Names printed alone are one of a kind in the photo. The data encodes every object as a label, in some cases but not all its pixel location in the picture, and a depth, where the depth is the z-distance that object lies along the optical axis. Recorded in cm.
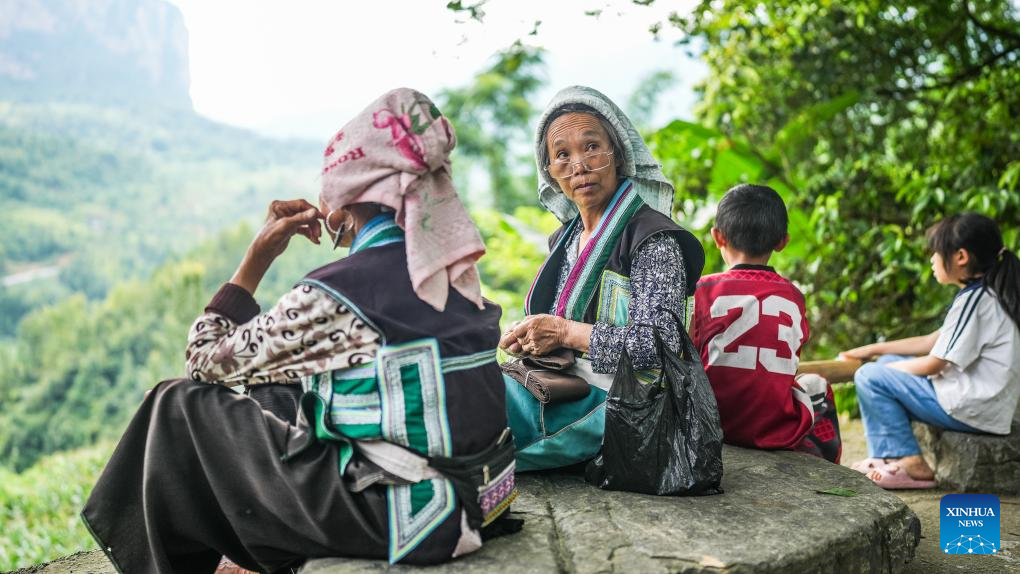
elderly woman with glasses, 243
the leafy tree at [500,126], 2864
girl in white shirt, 333
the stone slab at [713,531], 186
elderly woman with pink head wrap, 179
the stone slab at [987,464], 341
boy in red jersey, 275
